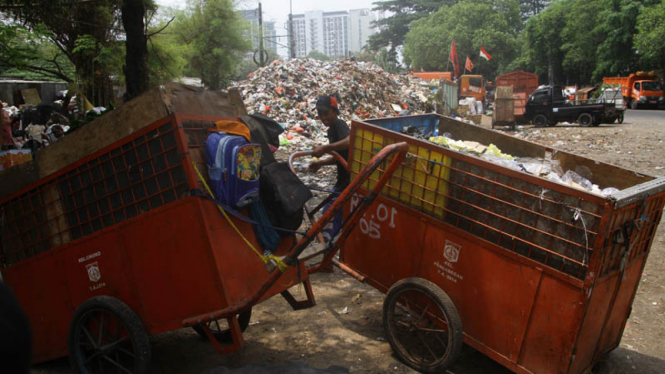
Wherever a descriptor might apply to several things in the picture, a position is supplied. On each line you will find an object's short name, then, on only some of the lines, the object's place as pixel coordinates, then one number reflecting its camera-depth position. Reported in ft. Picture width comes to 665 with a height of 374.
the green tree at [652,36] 91.30
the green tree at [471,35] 147.54
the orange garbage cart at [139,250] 8.85
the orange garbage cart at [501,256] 8.40
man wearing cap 13.82
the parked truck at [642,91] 92.68
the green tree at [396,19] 208.03
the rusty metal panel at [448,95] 73.46
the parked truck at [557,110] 59.88
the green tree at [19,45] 25.16
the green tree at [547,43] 131.03
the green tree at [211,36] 106.32
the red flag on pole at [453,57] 93.15
